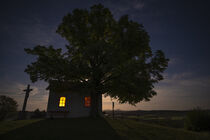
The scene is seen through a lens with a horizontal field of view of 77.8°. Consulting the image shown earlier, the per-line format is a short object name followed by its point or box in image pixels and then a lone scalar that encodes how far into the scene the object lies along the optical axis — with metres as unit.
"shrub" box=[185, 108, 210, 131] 14.32
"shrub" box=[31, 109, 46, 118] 32.17
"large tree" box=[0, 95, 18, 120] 49.50
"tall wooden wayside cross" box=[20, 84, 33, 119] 20.87
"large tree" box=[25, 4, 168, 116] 13.23
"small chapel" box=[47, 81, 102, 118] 20.12
